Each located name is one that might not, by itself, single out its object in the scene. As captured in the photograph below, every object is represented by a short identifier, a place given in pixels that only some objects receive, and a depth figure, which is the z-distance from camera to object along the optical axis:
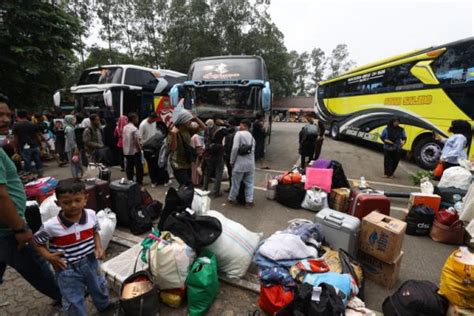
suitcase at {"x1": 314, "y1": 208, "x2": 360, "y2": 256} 2.76
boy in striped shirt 1.81
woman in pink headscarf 6.15
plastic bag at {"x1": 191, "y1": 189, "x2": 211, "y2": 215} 3.06
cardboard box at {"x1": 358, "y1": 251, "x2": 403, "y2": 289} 2.61
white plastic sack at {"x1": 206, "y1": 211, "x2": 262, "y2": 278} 2.63
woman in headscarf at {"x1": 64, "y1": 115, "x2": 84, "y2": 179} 5.89
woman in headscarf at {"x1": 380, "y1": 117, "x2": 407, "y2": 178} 6.46
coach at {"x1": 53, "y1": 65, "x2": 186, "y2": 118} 8.30
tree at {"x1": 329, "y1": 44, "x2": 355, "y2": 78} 54.59
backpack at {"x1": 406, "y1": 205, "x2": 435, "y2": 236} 3.69
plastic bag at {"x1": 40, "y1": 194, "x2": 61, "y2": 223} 3.13
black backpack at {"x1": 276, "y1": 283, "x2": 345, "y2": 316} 1.82
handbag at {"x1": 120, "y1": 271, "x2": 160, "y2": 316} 1.96
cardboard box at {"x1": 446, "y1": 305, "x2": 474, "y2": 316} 1.93
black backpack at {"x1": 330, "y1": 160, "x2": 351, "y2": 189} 4.72
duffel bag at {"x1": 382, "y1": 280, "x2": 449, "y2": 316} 1.96
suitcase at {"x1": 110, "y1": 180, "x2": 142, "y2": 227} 3.70
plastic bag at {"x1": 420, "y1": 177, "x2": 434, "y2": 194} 4.13
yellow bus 6.80
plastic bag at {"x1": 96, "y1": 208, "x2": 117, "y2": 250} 2.98
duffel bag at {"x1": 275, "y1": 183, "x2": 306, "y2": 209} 4.62
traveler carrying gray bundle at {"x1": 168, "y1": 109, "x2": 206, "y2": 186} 4.10
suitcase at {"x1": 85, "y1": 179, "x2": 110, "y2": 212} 3.53
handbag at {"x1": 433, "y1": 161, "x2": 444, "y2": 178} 5.11
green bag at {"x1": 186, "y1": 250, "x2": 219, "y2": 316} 2.21
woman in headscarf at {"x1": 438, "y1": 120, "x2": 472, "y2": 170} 4.71
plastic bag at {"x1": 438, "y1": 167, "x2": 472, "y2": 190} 4.20
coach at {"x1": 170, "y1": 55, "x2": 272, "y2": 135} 7.34
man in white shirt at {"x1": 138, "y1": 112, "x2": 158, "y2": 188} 5.54
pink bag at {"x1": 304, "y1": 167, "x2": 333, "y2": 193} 4.48
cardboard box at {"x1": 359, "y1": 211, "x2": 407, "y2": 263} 2.53
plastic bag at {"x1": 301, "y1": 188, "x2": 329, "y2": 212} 4.41
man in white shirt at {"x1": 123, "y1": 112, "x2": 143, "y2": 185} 5.22
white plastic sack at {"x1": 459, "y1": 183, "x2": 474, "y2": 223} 3.26
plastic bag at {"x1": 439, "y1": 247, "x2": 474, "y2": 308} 1.95
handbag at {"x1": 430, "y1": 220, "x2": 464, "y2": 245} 3.46
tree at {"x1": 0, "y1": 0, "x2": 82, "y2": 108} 8.61
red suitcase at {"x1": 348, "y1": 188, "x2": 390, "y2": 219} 3.57
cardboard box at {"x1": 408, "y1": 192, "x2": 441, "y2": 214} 3.85
